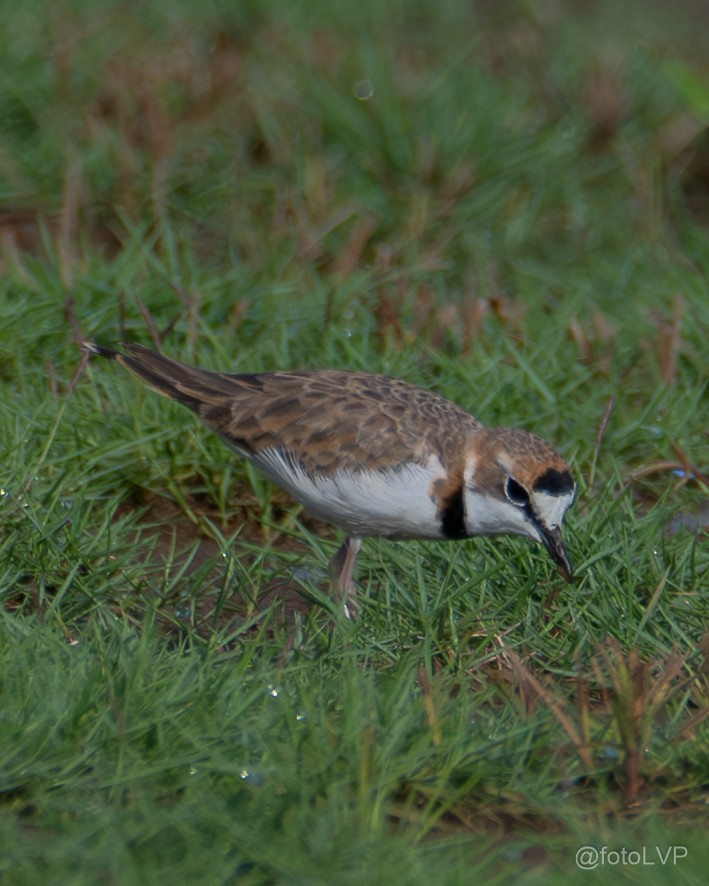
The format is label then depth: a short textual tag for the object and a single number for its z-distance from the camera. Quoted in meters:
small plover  9.53
